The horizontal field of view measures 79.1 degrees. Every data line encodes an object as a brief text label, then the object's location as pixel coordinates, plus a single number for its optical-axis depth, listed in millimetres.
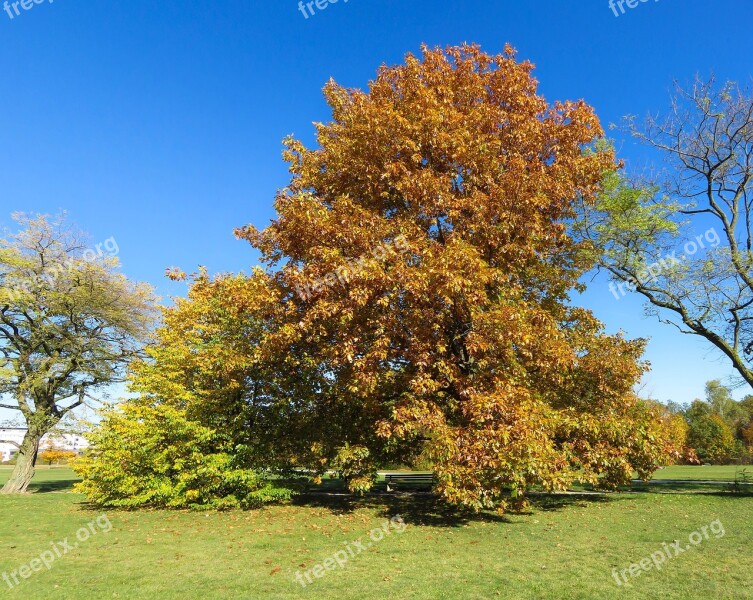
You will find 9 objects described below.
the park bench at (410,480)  22412
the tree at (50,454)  59684
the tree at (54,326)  21625
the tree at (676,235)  16656
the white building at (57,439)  21672
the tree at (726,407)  62912
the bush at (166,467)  13062
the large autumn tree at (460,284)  9172
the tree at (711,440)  51781
